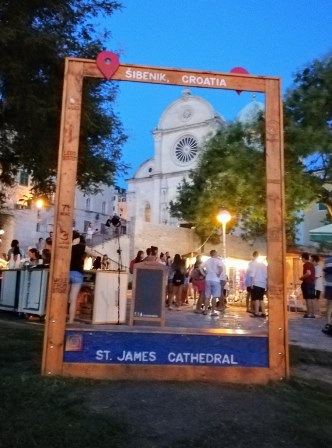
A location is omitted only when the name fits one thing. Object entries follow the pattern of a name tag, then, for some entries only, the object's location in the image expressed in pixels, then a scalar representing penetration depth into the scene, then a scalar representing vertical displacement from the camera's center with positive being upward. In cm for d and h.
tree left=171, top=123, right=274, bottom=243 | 1656 +453
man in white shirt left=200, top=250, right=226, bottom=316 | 1234 +68
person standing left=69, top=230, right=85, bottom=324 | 854 +41
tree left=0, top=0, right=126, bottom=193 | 1024 +446
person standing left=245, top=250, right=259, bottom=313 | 1355 +53
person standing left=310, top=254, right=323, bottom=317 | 1470 +78
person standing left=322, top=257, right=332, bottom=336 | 986 +33
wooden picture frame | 538 +91
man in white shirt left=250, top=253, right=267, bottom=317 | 1274 +50
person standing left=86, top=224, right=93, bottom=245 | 3441 +430
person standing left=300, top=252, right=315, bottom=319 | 1326 +58
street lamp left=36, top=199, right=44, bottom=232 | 3978 +638
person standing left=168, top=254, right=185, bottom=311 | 1429 +82
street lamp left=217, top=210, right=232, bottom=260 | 1855 +324
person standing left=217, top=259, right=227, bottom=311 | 1426 +22
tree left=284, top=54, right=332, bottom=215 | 1516 +575
